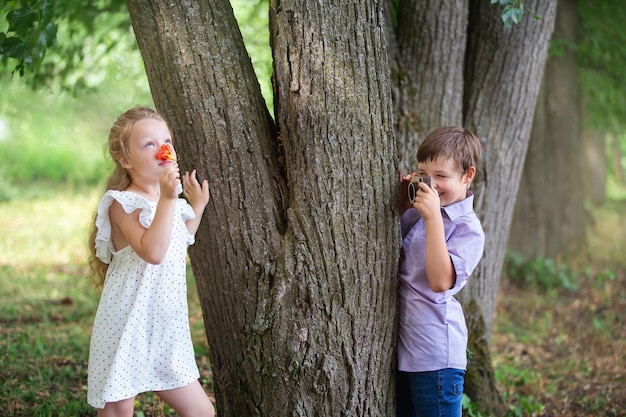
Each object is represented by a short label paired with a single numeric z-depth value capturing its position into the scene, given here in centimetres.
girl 265
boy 278
